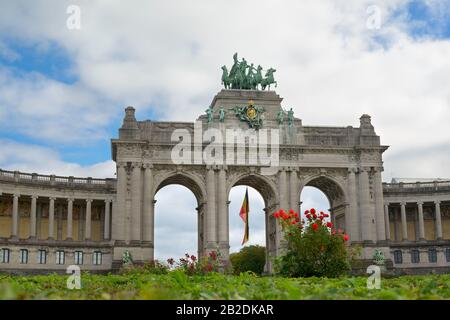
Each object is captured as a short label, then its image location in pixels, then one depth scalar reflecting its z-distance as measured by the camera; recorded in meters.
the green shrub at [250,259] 121.69
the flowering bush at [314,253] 35.69
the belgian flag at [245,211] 81.38
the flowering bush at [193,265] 39.72
